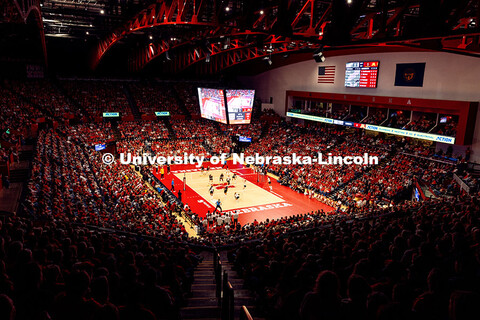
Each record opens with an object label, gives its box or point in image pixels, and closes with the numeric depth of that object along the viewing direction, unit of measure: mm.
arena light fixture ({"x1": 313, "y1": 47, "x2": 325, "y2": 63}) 18172
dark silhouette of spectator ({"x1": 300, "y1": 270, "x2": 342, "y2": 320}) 3180
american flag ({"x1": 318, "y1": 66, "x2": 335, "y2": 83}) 40156
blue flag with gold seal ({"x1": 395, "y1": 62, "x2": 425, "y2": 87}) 30827
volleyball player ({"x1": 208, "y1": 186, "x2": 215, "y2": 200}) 29294
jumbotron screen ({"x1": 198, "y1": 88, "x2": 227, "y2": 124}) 39625
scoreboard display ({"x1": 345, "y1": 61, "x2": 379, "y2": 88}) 34947
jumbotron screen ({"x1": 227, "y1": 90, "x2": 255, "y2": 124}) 38812
